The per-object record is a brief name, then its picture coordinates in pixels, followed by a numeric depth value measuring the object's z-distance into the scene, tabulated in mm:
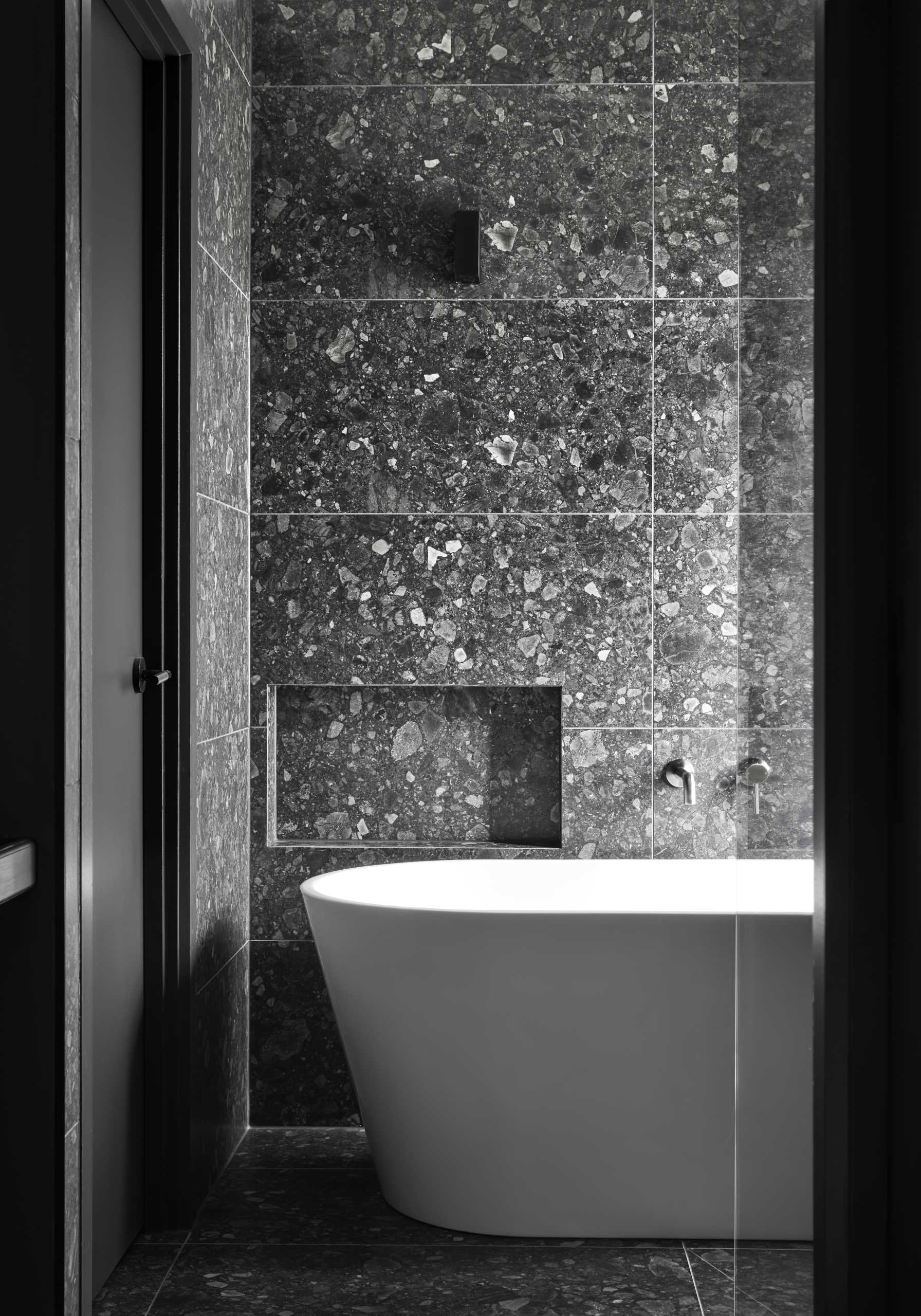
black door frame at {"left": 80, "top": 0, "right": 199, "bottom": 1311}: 2506
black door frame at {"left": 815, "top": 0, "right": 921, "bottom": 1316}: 1080
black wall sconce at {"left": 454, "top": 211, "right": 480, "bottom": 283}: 3096
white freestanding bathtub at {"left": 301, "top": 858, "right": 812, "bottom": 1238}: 2330
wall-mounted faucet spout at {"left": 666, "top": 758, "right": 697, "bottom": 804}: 3080
